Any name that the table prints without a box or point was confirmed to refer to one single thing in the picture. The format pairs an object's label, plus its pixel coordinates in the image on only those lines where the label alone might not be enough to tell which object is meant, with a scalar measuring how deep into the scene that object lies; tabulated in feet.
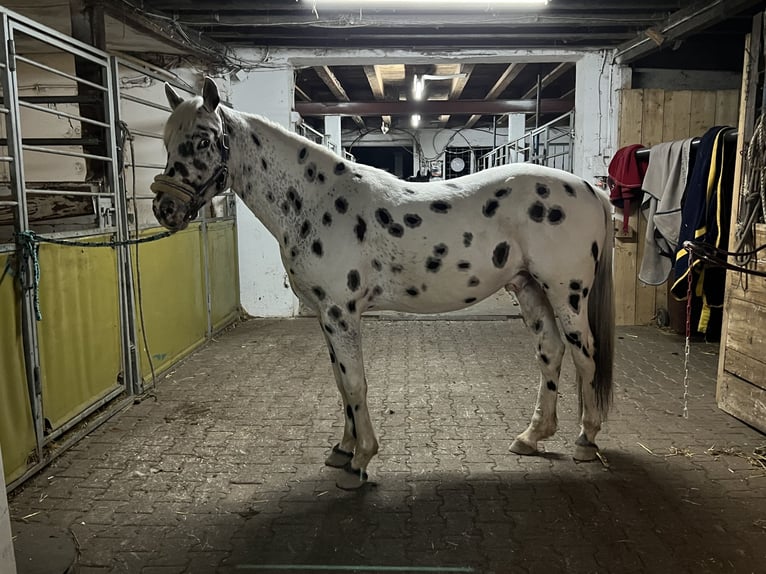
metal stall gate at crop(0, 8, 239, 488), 7.96
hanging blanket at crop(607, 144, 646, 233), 16.46
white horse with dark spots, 7.29
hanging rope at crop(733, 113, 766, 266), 9.12
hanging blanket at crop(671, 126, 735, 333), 12.25
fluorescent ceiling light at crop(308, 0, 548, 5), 11.70
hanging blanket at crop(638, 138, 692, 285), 14.23
